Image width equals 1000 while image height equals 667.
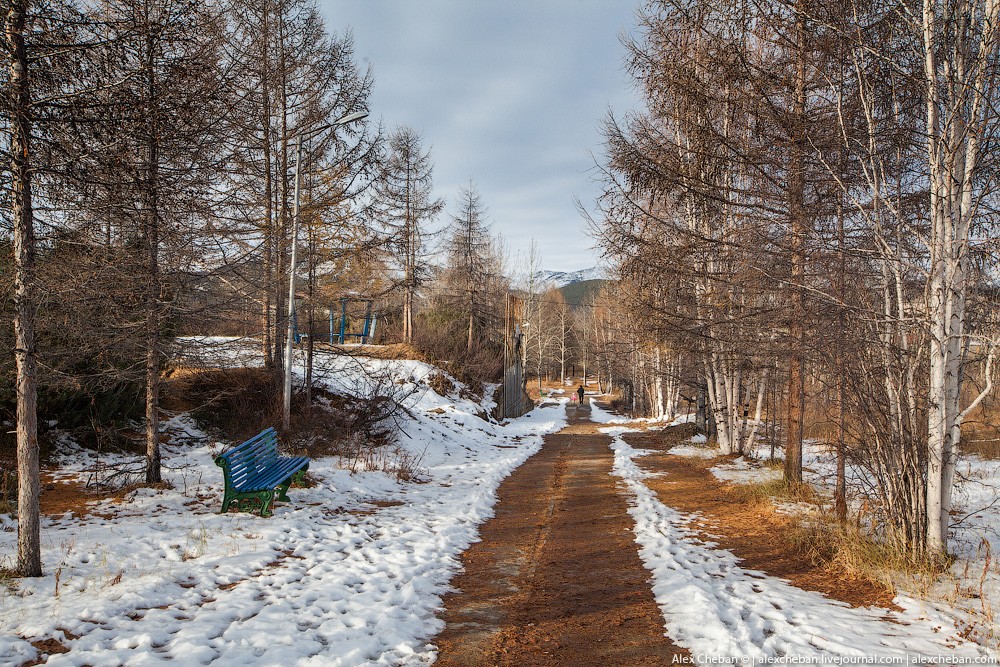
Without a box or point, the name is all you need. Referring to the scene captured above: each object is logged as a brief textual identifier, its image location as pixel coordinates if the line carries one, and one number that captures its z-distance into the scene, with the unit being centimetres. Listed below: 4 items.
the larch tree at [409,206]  2172
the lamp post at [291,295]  1037
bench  671
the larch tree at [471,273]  3083
